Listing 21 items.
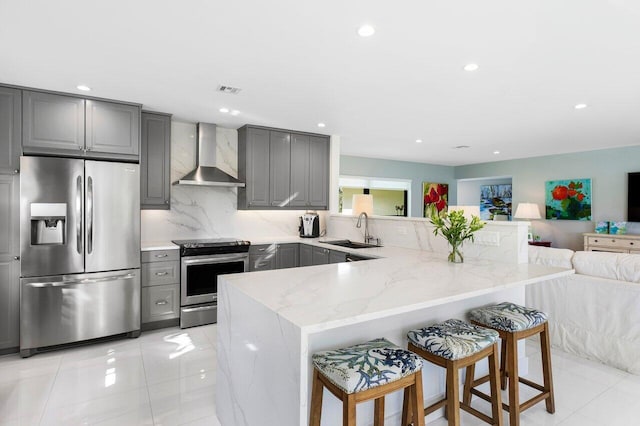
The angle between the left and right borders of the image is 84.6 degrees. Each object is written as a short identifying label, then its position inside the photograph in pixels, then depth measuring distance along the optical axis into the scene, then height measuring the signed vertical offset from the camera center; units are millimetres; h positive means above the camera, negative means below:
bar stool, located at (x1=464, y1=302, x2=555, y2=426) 2041 -756
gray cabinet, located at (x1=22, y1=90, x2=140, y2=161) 3188 +802
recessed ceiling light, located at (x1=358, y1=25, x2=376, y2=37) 2107 +1103
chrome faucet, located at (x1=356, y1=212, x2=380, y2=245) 4242 -193
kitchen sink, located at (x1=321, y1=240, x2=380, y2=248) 4380 -405
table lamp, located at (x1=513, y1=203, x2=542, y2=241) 6848 +17
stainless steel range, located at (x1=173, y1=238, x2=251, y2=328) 3895 -685
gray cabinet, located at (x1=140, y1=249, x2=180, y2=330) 3725 -842
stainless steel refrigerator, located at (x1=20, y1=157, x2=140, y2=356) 3123 -378
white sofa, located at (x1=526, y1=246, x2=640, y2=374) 2795 -794
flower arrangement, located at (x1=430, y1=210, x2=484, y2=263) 2627 -124
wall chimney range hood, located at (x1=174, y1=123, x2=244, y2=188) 4312 +623
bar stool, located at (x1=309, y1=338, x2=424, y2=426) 1406 -686
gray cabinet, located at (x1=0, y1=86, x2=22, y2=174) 3086 +721
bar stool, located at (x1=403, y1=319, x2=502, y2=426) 1753 -727
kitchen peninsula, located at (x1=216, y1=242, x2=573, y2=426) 1477 -495
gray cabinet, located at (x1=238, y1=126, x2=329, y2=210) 4605 +579
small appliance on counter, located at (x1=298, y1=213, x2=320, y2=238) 4992 -212
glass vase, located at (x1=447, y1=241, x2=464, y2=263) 2679 -334
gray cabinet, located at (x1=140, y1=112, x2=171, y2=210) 3930 +561
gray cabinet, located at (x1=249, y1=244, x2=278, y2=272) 4324 -576
